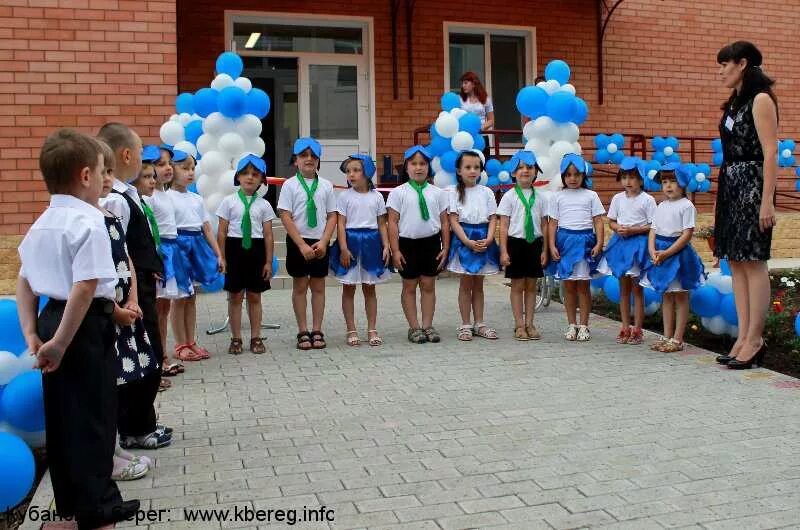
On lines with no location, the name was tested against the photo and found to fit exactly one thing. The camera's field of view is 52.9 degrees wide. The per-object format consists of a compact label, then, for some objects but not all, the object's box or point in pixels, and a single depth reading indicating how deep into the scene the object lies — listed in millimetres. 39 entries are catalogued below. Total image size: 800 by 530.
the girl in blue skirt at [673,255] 5832
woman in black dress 5102
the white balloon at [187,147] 7456
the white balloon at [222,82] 7402
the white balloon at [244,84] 7379
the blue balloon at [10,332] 3648
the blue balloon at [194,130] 7742
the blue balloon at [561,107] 7895
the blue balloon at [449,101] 9617
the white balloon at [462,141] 8453
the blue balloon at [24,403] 3389
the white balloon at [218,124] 7273
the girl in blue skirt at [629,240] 6133
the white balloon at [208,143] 7328
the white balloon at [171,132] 7785
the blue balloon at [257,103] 7293
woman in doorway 10191
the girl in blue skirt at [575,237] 6344
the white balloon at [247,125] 7324
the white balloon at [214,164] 7137
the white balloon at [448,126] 8688
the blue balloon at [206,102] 7332
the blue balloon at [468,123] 8750
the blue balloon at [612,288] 7023
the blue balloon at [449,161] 8555
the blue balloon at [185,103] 8078
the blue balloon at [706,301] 6027
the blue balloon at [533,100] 8055
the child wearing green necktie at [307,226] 6211
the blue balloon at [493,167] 9617
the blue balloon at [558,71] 8391
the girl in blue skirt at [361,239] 6391
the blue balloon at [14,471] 3004
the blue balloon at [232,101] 7176
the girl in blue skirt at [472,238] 6500
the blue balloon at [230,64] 7570
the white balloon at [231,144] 7184
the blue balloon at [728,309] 5905
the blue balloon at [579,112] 7953
